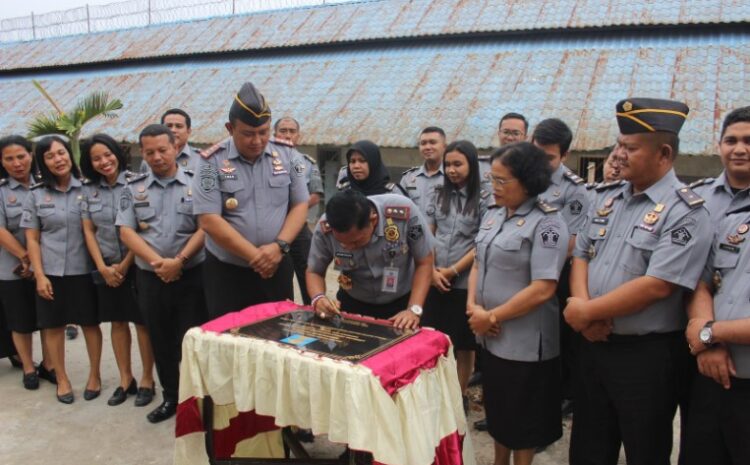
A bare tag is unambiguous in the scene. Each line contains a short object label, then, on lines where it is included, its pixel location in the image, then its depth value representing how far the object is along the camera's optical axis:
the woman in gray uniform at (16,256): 3.93
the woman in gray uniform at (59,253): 3.74
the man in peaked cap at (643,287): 1.98
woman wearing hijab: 3.60
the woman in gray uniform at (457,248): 3.29
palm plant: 6.45
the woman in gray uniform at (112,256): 3.65
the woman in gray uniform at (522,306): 2.35
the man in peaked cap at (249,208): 2.87
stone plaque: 2.17
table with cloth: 1.93
